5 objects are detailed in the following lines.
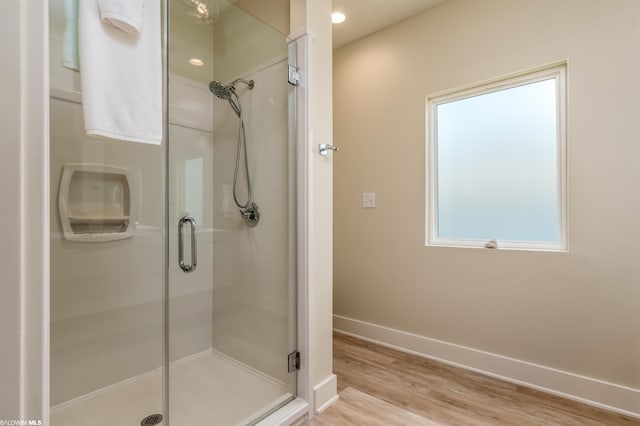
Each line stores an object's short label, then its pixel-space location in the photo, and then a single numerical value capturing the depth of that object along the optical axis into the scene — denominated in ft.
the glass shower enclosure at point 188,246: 5.50
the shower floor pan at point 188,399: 5.21
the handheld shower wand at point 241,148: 6.57
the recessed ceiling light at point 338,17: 7.85
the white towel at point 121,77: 3.33
